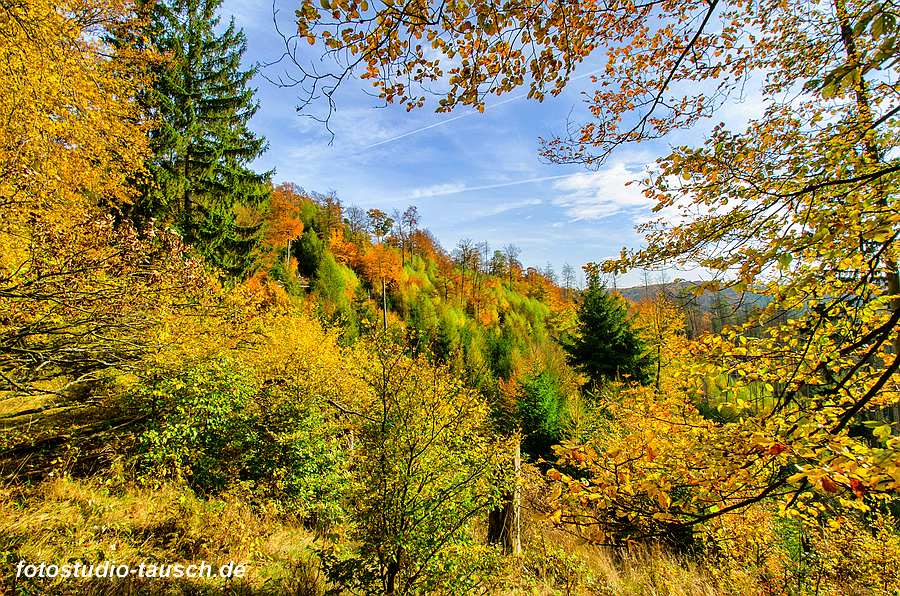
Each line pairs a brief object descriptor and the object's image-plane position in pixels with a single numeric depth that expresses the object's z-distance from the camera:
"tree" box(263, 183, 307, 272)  27.98
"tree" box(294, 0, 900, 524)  1.94
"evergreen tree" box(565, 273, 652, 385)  20.67
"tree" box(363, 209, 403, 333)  41.28
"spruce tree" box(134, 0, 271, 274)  13.32
